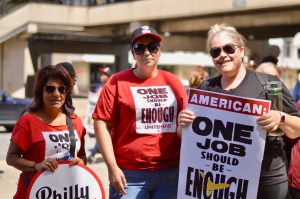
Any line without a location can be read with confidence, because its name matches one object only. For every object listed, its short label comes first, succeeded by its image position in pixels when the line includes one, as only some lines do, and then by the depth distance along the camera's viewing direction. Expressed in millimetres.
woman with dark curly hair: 3807
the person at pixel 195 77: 7426
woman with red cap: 3906
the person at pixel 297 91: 5822
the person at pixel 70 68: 5485
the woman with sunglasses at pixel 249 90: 3441
